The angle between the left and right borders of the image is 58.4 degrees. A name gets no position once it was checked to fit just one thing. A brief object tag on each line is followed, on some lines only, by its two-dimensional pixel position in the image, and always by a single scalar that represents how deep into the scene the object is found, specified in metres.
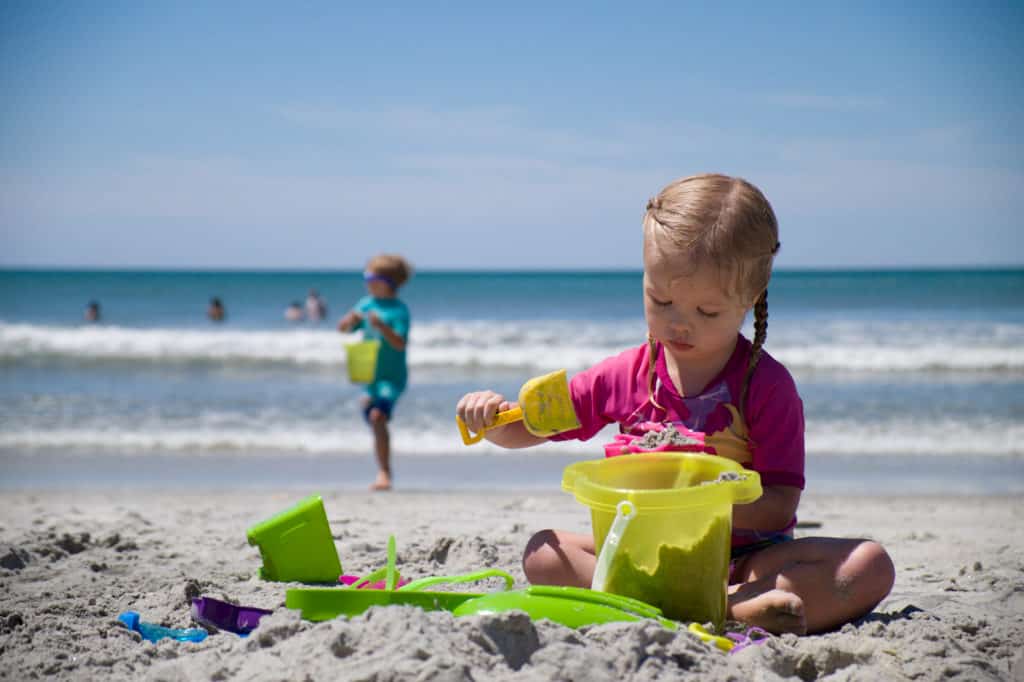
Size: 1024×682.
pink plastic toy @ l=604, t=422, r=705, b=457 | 2.42
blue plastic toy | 2.36
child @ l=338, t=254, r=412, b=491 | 6.06
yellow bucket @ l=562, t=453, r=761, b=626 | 2.06
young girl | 2.27
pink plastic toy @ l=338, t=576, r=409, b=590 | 2.83
